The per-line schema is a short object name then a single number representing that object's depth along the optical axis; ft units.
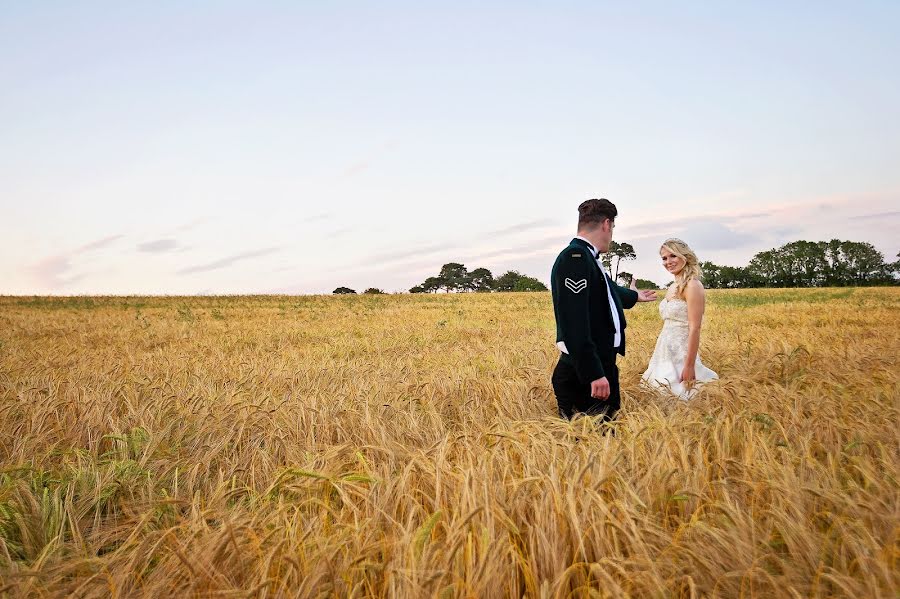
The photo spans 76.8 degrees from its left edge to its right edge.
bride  19.63
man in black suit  13.25
